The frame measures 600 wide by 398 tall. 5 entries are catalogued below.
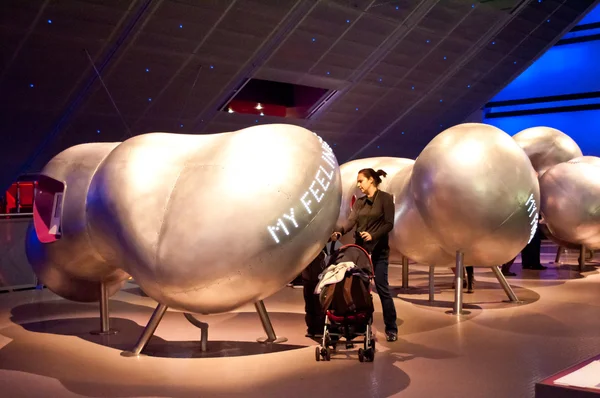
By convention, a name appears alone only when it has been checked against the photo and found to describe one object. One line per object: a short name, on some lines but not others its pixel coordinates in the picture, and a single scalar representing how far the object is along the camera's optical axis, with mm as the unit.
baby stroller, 6625
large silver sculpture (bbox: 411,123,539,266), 8812
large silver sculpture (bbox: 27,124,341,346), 6164
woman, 7414
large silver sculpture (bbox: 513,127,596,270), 13282
